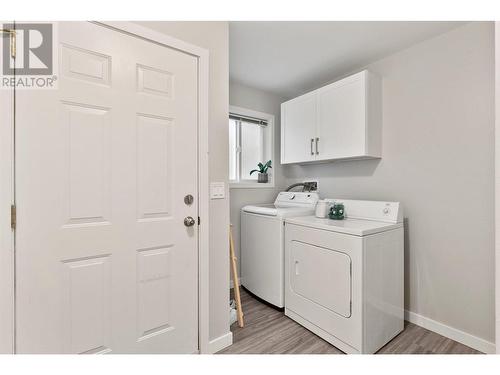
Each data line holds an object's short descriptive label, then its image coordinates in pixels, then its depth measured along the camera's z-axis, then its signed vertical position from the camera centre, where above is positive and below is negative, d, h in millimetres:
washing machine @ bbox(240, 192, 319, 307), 2234 -558
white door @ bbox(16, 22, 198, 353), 1135 -66
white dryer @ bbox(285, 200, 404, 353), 1637 -643
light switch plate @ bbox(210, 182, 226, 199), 1669 -13
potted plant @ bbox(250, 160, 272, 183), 3047 +203
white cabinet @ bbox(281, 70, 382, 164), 2152 +655
